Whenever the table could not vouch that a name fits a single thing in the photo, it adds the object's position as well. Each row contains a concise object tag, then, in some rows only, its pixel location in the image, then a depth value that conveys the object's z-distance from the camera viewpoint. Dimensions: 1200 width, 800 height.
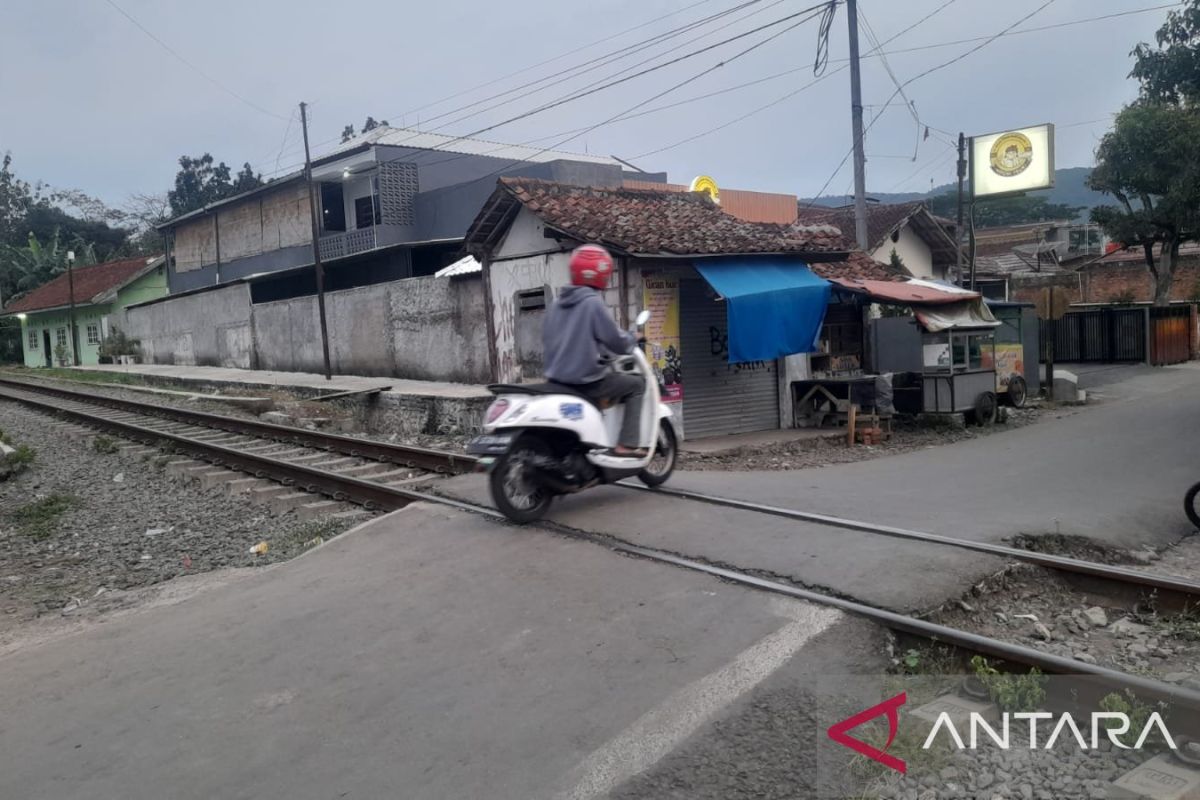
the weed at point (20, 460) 12.16
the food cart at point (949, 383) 14.92
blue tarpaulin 12.41
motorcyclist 6.75
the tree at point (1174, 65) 19.91
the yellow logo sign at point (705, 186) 24.83
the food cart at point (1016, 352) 18.12
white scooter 6.65
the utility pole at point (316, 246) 22.06
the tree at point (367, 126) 57.40
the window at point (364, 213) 30.86
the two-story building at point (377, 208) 27.72
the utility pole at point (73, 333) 38.74
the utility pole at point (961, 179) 23.22
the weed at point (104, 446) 13.57
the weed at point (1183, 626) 4.64
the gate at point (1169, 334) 27.86
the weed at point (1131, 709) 3.46
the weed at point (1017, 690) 3.76
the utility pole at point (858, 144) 19.34
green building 40.47
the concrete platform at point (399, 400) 14.82
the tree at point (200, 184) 56.84
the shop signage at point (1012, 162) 25.97
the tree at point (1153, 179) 24.27
